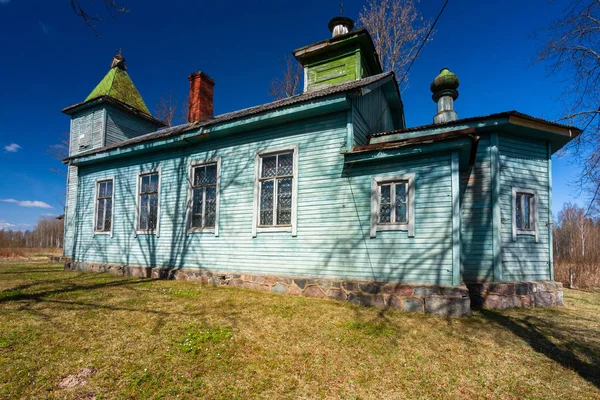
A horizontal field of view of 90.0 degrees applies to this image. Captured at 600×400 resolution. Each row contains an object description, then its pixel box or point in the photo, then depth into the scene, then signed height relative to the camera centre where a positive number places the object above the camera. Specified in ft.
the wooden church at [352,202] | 21.68 +2.49
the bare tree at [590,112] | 34.89 +15.06
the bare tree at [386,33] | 58.29 +38.70
